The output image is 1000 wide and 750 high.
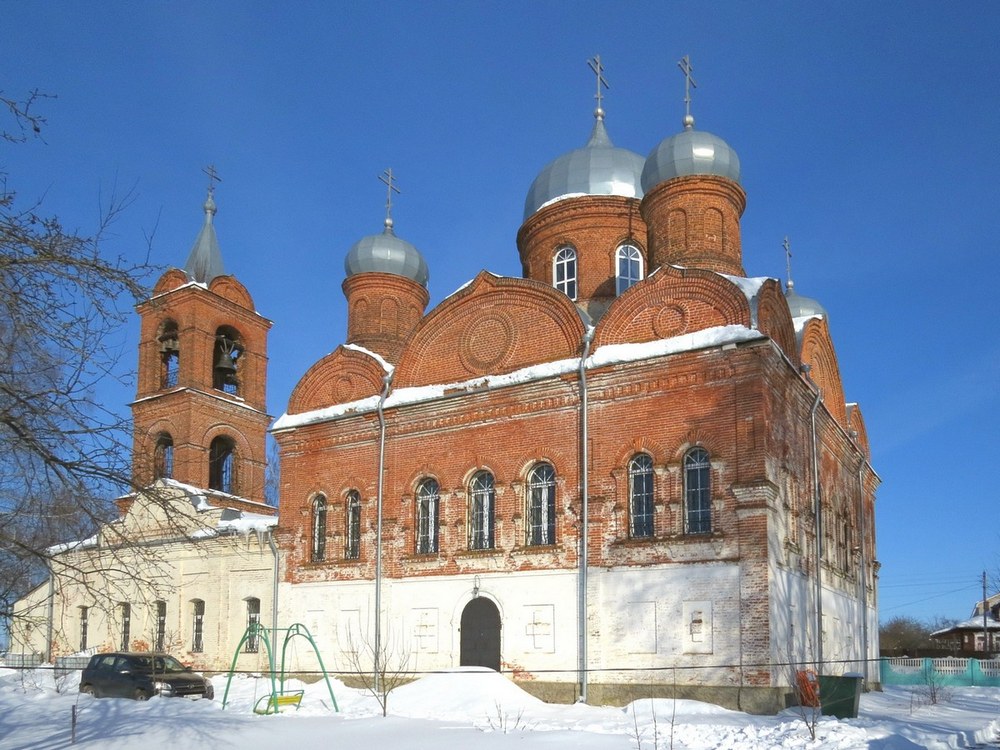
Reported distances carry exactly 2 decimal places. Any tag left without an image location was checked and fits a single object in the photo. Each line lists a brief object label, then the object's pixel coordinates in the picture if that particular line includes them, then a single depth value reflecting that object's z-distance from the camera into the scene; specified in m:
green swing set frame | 13.47
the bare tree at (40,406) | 5.19
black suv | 15.48
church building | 14.55
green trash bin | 13.17
